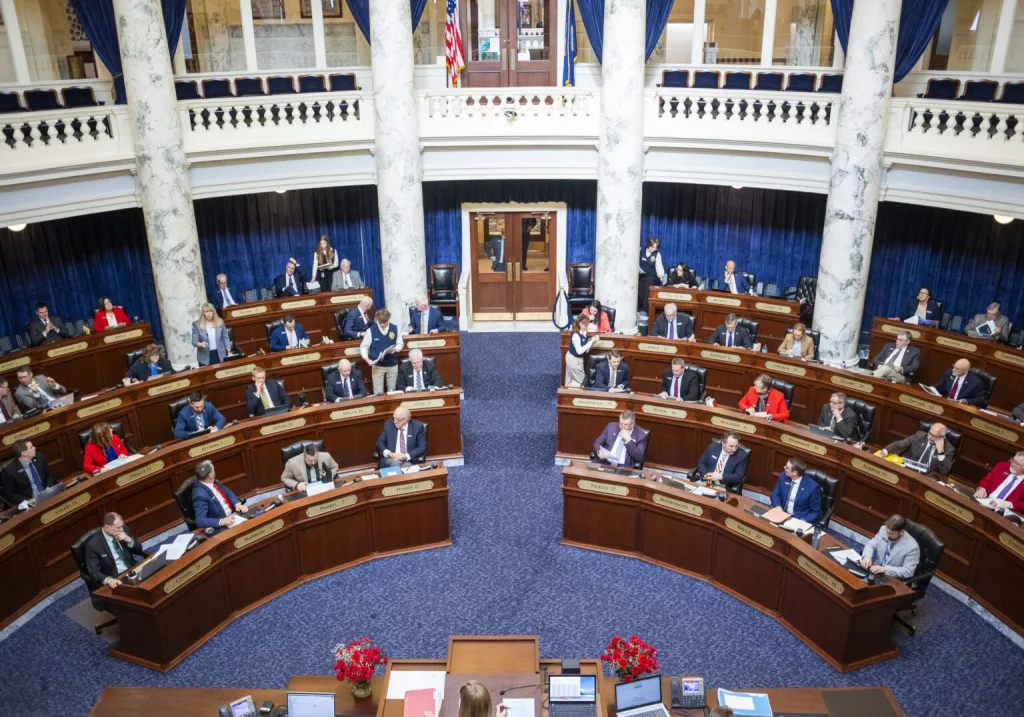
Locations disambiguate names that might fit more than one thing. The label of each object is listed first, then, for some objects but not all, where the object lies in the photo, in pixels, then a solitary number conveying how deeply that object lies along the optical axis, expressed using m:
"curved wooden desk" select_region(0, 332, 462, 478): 8.70
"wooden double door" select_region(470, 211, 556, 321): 14.42
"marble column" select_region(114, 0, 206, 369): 10.20
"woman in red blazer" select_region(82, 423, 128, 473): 8.16
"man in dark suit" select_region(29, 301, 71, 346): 11.26
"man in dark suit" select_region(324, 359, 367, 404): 9.66
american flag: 12.37
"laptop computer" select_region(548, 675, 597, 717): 5.00
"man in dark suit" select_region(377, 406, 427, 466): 8.60
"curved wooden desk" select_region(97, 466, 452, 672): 6.57
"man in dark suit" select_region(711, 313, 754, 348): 10.72
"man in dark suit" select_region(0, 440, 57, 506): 7.67
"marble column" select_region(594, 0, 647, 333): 11.34
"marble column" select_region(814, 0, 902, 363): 9.98
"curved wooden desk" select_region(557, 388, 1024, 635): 6.91
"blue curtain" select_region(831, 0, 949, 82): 10.53
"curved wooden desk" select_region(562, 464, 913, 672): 6.47
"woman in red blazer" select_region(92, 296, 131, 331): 11.58
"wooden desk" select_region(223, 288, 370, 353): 11.92
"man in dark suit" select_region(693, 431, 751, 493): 7.84
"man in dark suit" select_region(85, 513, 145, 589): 6.76
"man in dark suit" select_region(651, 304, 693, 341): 11.16
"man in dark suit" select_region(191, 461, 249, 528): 7.32
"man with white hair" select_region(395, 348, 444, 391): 9.69
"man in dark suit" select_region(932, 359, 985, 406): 9.18
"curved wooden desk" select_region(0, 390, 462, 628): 7.26
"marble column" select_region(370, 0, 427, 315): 11.30
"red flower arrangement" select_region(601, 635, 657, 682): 5.31
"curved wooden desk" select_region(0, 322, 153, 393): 10.38
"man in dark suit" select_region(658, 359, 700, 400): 9.63
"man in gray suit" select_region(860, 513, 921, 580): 6.57
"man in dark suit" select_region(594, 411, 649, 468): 8.39
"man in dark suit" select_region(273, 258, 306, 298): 12.99
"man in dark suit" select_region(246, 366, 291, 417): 9.16
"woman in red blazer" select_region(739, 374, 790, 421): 8.87
